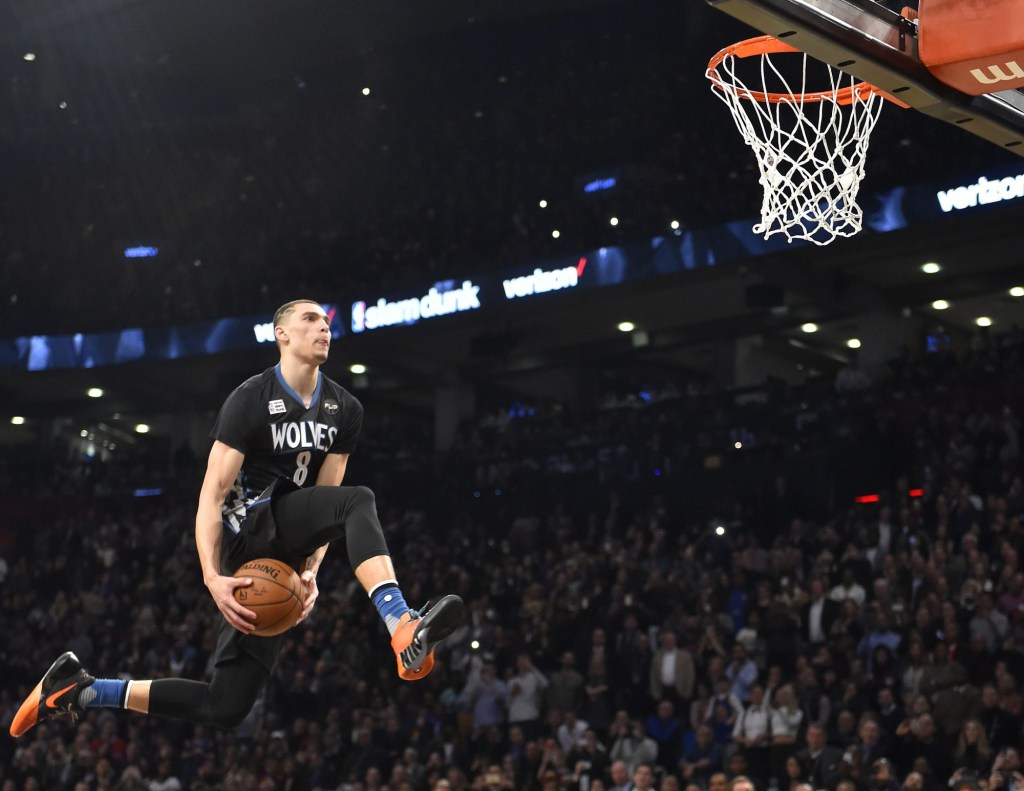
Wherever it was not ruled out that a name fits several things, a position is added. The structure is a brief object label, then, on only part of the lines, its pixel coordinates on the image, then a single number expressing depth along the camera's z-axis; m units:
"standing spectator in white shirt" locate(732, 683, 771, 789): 13.58
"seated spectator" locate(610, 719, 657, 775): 14.25
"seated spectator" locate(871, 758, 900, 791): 11.73
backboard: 5.93
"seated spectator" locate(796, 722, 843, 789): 12.52
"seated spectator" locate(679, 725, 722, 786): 13.77
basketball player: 6.41
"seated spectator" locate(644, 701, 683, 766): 14.70
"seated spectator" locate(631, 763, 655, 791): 12.62
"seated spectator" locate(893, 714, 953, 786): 12.48
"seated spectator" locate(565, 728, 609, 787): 14.08
